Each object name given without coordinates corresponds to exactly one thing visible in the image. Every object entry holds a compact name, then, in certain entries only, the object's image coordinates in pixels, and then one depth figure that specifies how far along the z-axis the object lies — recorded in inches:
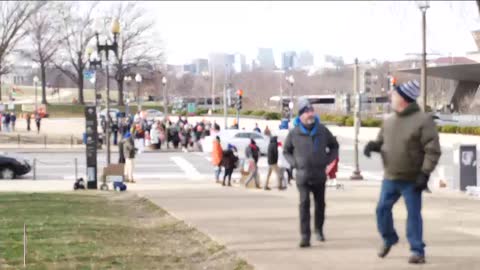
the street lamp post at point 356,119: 1118.9
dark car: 1226.0
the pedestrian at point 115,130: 2035.6
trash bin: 866.8
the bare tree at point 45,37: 3196.4
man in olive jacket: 330.3
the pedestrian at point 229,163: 1023.0
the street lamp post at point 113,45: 1109.7
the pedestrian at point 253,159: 966.0
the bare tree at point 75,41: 3592.5
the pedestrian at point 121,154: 1152.6
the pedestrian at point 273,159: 925.8
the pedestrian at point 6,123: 2463.8
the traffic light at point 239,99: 2327.8
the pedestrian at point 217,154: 1053.8
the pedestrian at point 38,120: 2446.5
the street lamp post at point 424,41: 826.8
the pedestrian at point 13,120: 2561.8
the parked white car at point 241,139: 1700.3
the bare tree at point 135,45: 3752.5
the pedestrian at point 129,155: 1080.2
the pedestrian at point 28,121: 2571.4
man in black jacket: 396.8
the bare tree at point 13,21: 2241.6
